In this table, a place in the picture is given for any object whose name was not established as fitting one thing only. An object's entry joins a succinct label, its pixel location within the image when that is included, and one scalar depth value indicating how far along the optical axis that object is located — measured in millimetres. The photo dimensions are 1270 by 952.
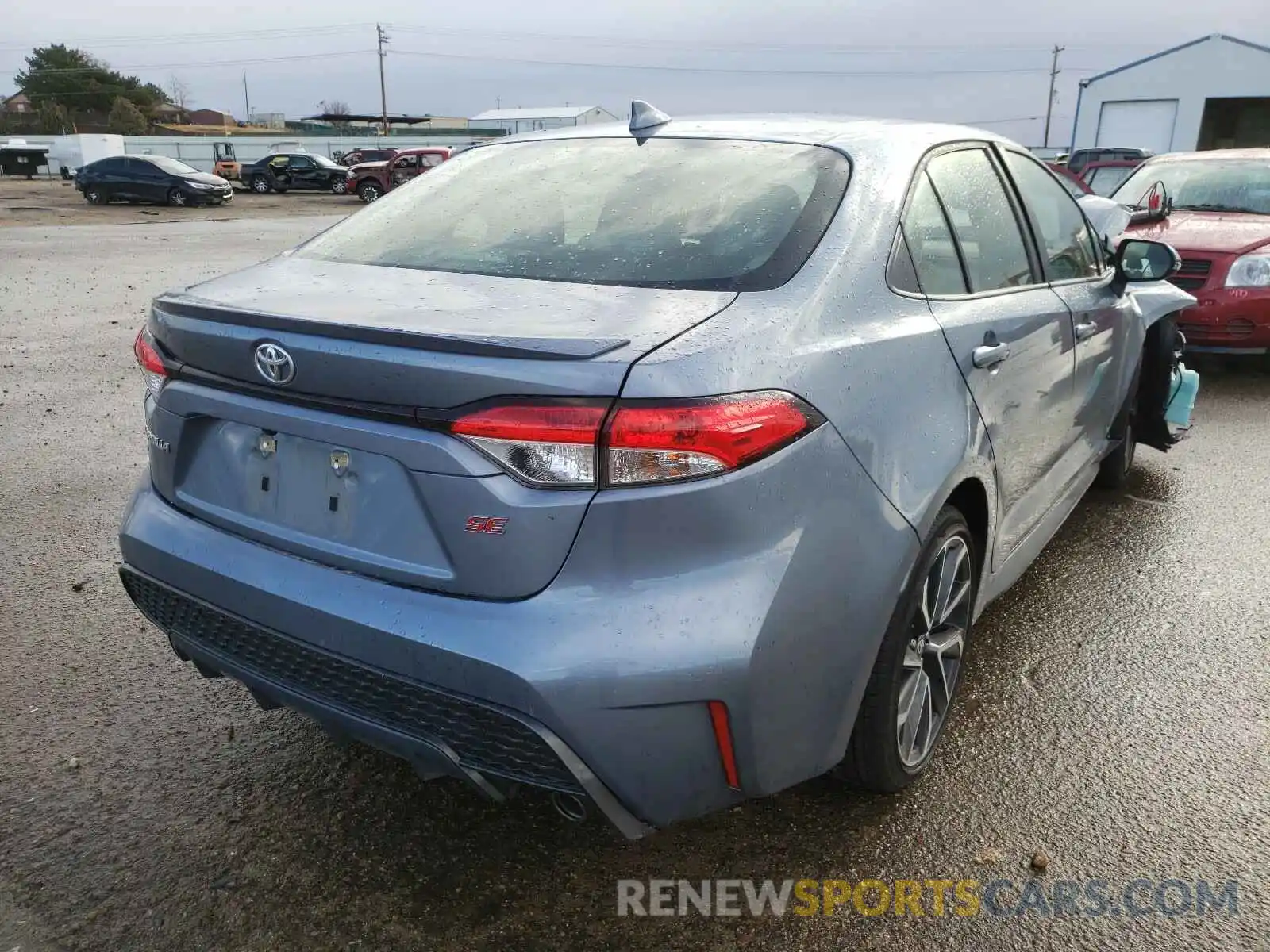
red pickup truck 30781
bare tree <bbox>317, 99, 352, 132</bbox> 73625
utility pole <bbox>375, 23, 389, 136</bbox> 78625
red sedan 6672
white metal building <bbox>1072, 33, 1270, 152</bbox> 35000
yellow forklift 39906
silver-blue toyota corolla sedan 1760
